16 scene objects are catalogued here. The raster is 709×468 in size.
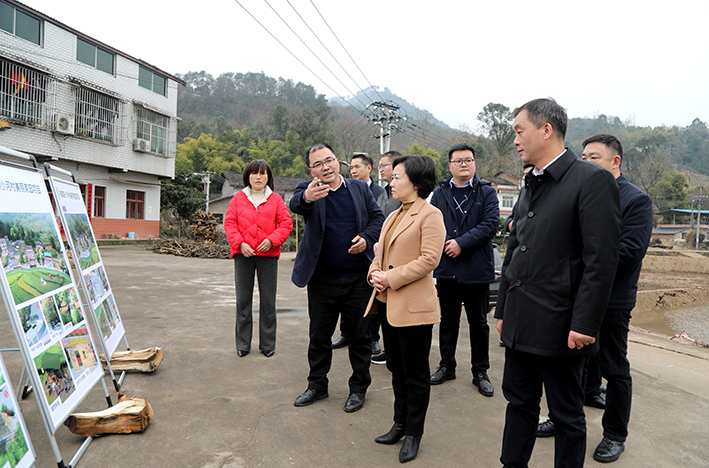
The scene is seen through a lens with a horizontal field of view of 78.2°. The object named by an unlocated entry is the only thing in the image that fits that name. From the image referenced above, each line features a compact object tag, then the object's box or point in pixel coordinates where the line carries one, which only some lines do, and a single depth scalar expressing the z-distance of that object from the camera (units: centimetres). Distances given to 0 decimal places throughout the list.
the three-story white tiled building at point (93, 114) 1661
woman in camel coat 255
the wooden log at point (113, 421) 252
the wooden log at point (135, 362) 356
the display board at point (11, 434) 171
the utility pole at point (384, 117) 2142
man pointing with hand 326
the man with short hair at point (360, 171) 479
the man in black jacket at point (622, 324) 268
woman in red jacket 426
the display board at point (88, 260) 309
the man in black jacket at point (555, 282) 186
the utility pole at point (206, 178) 3084
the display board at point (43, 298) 208
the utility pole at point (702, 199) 4497
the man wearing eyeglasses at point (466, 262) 367
